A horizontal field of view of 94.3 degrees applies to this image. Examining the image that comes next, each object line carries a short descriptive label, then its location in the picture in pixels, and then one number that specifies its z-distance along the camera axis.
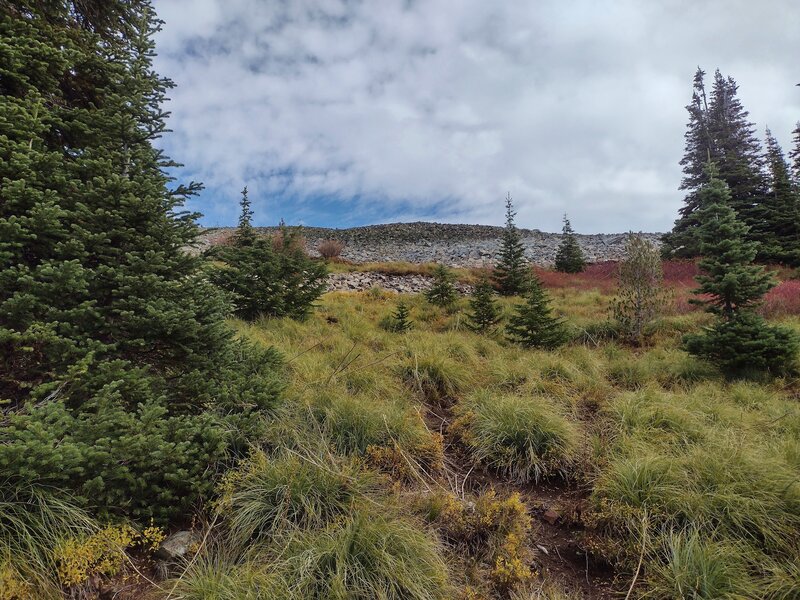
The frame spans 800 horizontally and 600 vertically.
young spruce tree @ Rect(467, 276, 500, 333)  8.94
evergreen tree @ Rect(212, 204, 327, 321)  8.34
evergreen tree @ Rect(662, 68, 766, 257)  19.59
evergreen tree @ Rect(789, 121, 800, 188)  21.70
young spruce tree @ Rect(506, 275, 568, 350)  7.44
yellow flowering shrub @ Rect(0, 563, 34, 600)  1.75
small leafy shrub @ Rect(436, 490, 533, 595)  2.41
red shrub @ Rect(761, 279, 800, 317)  8.38
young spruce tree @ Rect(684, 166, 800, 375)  5.40
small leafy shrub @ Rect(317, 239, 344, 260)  22.34
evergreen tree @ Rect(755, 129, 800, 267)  15.30
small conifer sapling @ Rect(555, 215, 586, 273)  18.75
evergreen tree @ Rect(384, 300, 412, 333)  8.77
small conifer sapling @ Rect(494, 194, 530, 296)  13.56
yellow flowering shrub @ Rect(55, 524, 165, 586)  1.94
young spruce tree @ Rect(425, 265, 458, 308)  11.88
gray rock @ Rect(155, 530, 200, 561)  2.35
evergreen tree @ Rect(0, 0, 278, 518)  2.28
